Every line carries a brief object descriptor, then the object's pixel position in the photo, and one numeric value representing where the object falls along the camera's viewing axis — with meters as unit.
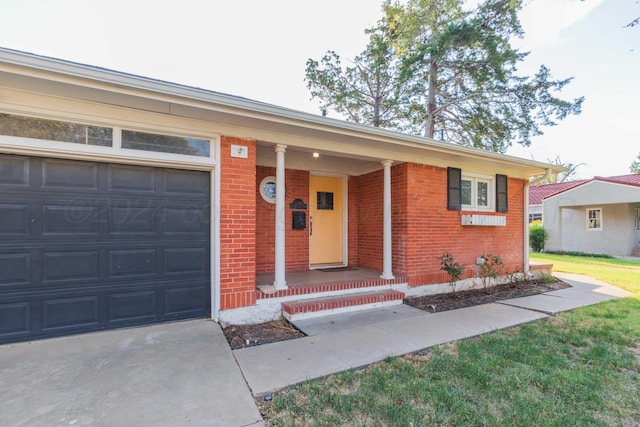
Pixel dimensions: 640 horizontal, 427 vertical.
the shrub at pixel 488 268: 5.85
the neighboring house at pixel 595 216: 12.52
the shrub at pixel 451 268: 5.31
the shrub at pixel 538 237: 14.73
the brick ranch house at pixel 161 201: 2.96
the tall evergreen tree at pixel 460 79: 9.05
